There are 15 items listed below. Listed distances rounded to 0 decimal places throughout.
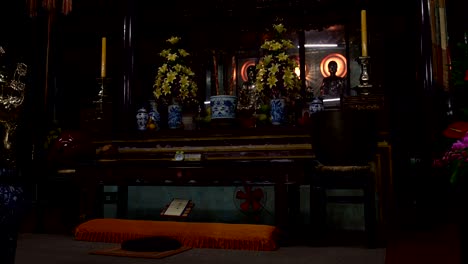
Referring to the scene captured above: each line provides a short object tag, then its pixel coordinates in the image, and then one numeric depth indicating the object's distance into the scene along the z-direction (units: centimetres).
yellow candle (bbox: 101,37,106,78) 434
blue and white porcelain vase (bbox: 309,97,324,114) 371
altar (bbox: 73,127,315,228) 287
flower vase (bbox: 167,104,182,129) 406
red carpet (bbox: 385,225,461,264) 242
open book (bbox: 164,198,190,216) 316
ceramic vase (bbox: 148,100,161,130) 413
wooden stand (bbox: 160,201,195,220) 314
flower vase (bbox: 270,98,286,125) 377
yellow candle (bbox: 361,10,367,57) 351
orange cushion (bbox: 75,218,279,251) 274
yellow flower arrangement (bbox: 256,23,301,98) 407
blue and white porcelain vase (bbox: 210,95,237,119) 383
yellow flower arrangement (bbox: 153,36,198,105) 438
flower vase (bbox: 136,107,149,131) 406
